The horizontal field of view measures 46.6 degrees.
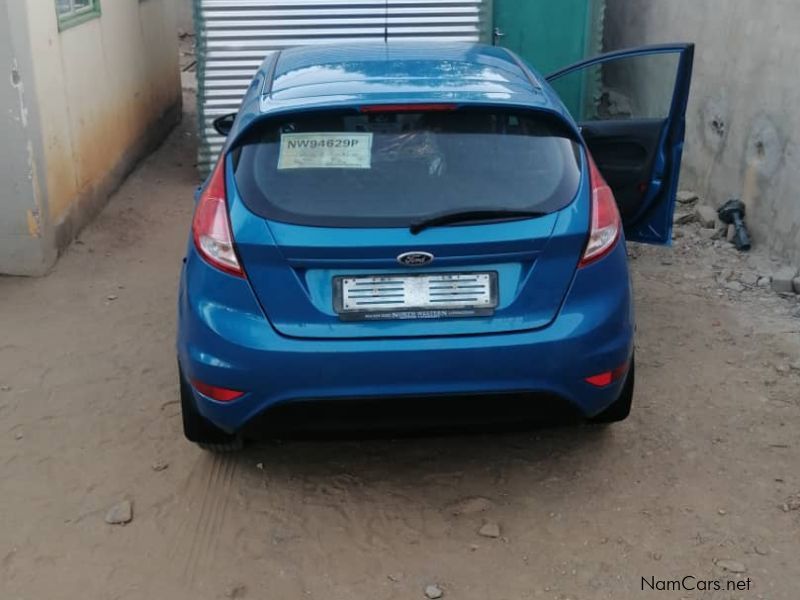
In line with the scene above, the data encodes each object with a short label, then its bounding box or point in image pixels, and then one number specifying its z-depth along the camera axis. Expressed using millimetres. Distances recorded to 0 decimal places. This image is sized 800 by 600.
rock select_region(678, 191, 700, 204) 7328
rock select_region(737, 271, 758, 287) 5957
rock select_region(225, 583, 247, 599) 3180
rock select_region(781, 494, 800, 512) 3619
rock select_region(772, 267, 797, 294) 5723
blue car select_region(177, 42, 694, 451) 3215
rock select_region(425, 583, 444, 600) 3158
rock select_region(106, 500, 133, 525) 3602
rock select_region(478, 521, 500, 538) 3480
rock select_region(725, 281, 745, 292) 5902
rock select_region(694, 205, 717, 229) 6844
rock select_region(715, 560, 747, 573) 3256
